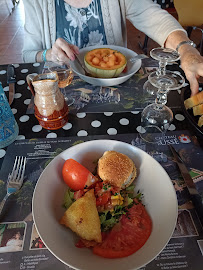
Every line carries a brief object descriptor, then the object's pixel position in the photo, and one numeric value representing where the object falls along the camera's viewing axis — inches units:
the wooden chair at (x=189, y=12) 82.1
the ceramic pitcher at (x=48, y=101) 26.7
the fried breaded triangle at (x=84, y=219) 19.3
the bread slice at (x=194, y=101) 29.9
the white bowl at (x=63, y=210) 17.7
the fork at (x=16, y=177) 24.0
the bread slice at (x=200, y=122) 28.4
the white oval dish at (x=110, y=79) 36.4
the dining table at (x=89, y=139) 20.0
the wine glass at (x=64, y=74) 34.8
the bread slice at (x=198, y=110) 29.3
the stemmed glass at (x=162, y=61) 29.1
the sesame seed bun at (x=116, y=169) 22.7
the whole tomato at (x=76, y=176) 22.9
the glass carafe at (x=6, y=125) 26.5
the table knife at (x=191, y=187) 22.8
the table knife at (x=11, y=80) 36.4
